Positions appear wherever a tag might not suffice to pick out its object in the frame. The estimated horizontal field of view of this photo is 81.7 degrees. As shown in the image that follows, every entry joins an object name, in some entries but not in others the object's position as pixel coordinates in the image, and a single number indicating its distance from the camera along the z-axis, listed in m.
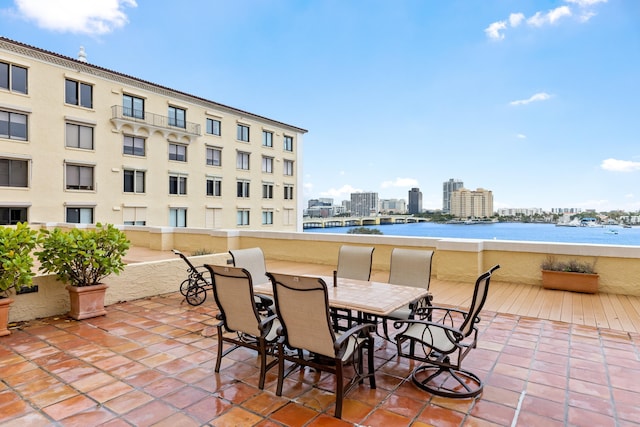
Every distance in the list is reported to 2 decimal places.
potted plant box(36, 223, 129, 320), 4.93
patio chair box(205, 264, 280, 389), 3.11
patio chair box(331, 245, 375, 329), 5.21
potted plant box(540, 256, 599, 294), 6.61
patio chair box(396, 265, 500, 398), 2.99
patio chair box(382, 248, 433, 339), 4.71
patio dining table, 3.33
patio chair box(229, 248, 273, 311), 4.91
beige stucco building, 17.28
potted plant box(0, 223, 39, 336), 4.33
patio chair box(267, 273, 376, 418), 2.69
